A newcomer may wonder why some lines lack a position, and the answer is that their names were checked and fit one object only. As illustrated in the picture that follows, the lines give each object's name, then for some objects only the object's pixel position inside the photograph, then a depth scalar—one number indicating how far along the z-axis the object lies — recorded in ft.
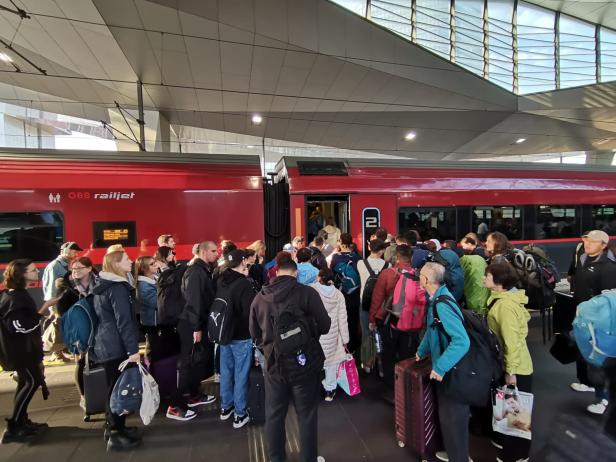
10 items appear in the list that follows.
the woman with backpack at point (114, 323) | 9.05
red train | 18.13
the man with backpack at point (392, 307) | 10.91
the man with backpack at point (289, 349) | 7.33
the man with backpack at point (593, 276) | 10.66
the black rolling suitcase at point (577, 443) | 8.83
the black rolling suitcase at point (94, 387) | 9.47
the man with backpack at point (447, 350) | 7.14
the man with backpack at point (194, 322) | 10.46
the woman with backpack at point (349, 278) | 13.53
